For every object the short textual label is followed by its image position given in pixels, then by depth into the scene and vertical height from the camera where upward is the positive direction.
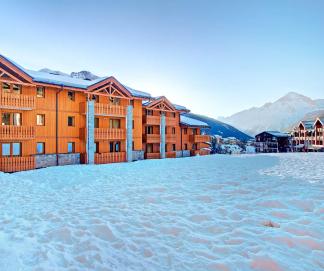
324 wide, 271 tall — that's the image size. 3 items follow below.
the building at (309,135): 63.42 +2.11
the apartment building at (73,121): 19.06 +2.61
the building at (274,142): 67.06 +0.18
